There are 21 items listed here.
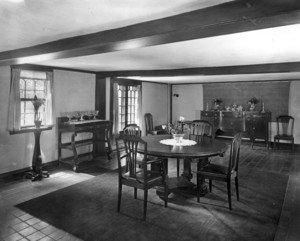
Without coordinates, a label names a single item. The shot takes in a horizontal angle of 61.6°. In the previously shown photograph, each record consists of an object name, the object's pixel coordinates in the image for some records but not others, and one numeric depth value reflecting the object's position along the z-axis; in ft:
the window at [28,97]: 14.61
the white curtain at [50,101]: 16.53
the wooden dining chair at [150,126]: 24.94
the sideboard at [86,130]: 16.67
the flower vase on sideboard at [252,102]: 25.40
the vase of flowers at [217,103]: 27.53
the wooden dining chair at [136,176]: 9.74
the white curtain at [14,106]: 14.57
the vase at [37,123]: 14.66
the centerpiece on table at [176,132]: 12.94
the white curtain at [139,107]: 25.20
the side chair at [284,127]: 22.97
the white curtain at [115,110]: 21.97
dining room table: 10.56
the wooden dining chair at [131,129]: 14.77
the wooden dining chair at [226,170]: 10.68
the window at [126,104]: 22.26
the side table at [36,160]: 14.55
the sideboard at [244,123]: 23.90
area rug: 8.68
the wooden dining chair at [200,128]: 16.05
